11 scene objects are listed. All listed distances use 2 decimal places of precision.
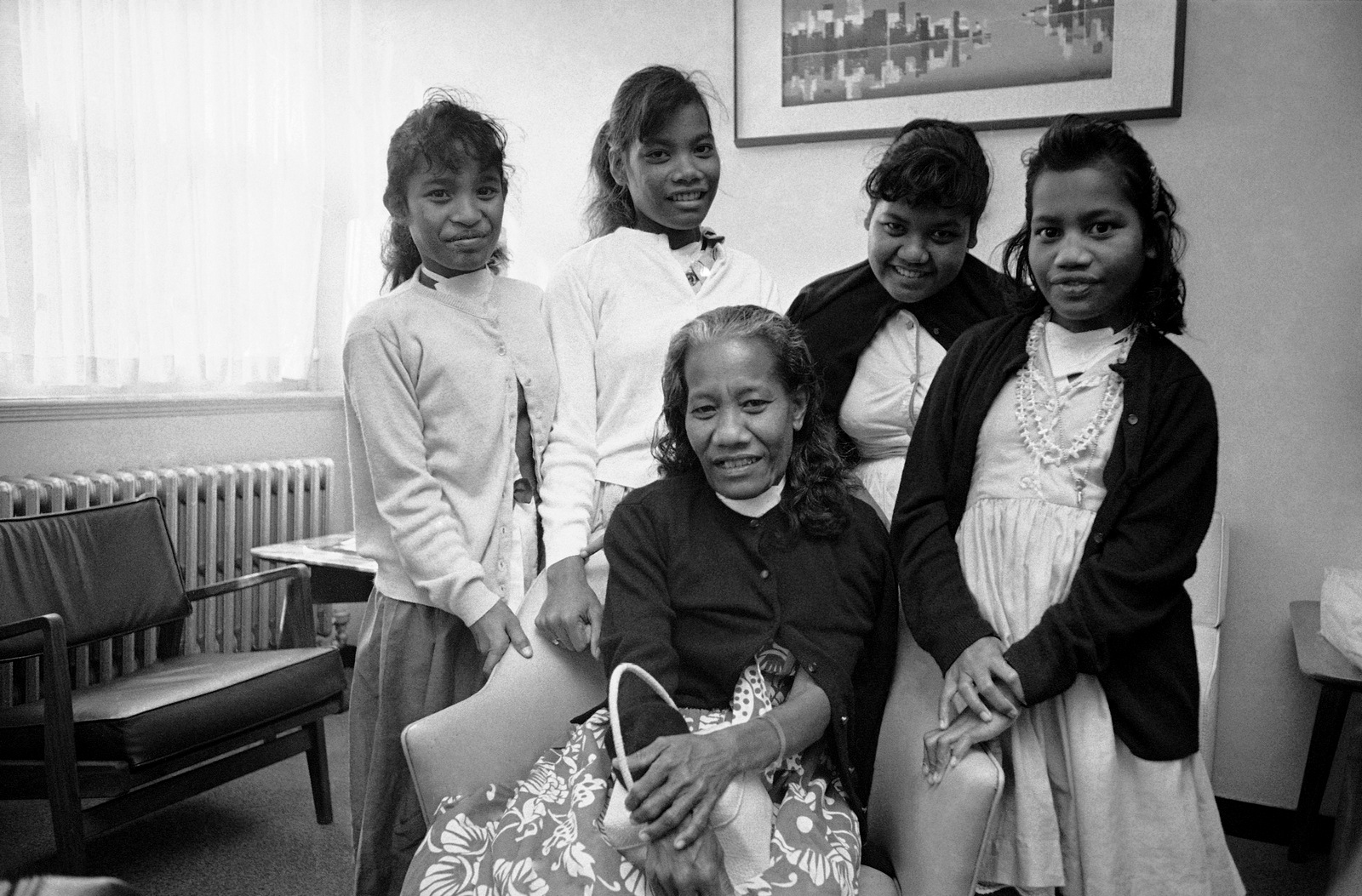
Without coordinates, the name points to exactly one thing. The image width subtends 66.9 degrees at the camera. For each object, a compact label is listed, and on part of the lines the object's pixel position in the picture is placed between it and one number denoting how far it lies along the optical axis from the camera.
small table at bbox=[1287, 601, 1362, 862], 2.18
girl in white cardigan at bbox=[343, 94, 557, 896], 1.62
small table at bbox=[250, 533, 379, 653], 3.00
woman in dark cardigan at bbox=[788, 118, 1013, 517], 1.61
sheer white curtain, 3.23
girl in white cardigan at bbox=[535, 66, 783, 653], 1.68
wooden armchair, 2.19
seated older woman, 1.28
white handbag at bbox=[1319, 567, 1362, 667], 2.15
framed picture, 2.62
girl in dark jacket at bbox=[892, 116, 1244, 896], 1.27
